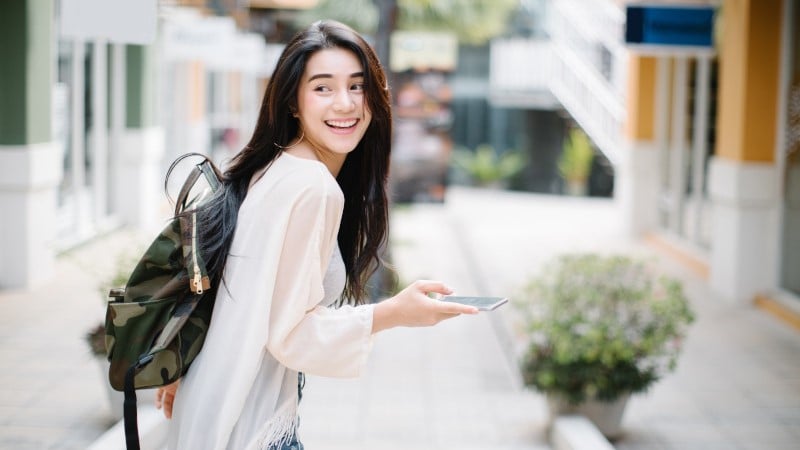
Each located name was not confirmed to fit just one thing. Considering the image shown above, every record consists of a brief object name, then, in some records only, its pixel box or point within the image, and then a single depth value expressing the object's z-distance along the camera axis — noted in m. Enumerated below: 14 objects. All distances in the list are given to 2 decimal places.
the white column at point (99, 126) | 11.22
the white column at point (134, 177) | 12.25
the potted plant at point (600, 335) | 4.84
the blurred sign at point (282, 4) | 20.70
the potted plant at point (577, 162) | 20.06
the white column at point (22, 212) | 8.13
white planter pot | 4.93
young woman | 1.98
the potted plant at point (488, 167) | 21.34
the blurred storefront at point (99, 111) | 8.09
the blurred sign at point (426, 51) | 15.98
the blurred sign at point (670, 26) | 9.23
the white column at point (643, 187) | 13.69
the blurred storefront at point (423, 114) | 16.03
